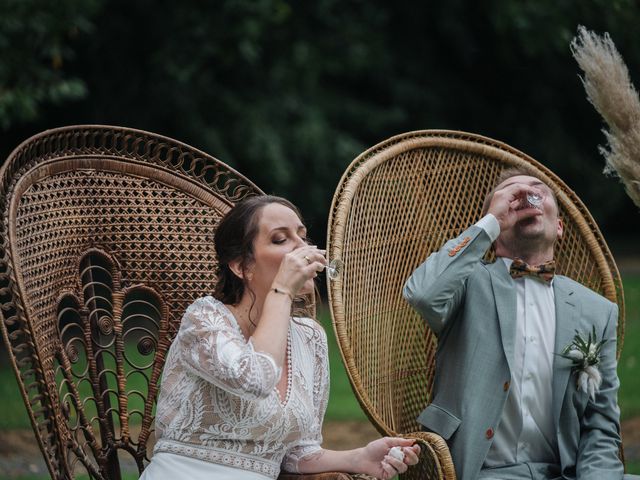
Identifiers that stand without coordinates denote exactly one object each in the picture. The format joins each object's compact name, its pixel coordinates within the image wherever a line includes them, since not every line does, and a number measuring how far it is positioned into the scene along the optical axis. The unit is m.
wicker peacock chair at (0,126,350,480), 5.51
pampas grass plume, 7.01
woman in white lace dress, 5.31
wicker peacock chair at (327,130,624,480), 6.39
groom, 6.10
